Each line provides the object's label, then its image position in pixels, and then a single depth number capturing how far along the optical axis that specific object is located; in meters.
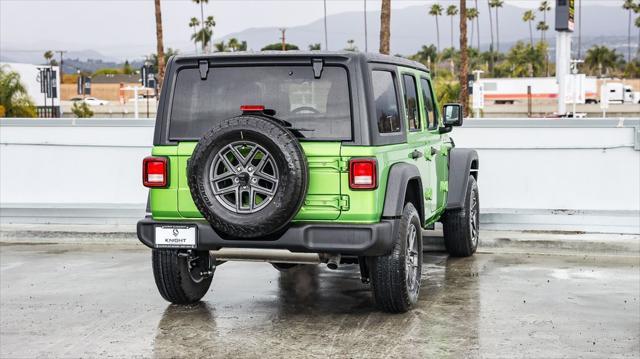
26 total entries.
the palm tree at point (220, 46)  154.88
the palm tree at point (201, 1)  150.55
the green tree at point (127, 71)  181.94
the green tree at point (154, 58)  162.52
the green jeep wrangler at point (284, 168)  7.15
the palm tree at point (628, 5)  154.10
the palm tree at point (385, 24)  38.66
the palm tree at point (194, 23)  165.25
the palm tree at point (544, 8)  182.04
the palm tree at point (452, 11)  173.75
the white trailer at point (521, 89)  94.19
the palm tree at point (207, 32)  163.38
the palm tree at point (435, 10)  167.50
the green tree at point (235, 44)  140.94
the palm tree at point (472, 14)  163.52
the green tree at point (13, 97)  57.06
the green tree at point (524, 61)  142.12
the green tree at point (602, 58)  150.62
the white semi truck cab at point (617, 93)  94.38
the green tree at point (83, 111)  67.25
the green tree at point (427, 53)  181.25
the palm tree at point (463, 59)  52.78
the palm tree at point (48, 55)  172.95
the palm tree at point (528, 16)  170.50
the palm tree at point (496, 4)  170.64
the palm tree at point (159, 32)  53.56
